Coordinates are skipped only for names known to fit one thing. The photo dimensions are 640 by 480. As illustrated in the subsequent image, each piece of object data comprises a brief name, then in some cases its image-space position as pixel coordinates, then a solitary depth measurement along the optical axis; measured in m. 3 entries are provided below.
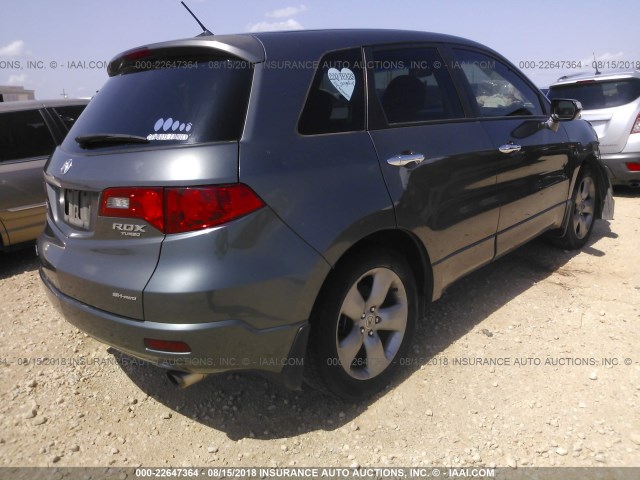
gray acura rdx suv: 1.85
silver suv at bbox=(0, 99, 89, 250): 4.39
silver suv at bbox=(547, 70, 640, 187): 6.27
